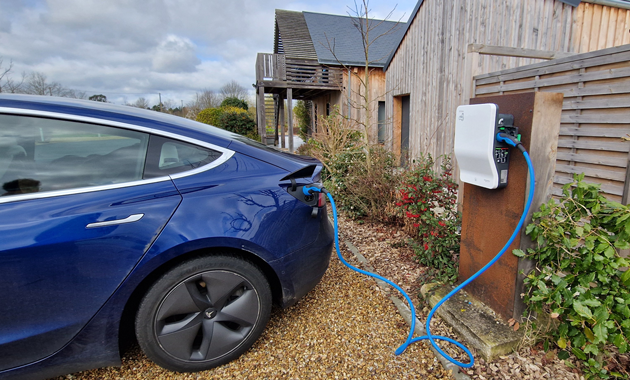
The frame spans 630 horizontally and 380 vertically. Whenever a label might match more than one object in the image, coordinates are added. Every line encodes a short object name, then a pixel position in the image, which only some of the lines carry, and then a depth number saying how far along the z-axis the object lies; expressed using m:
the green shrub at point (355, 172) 4.33
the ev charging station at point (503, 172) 1.95
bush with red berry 2.90
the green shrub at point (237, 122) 16.05
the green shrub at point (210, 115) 17.72
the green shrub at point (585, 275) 1.62
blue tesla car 1.64
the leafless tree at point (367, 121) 4.37
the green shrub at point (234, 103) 23.13
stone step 2.04
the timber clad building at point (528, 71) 3.03
